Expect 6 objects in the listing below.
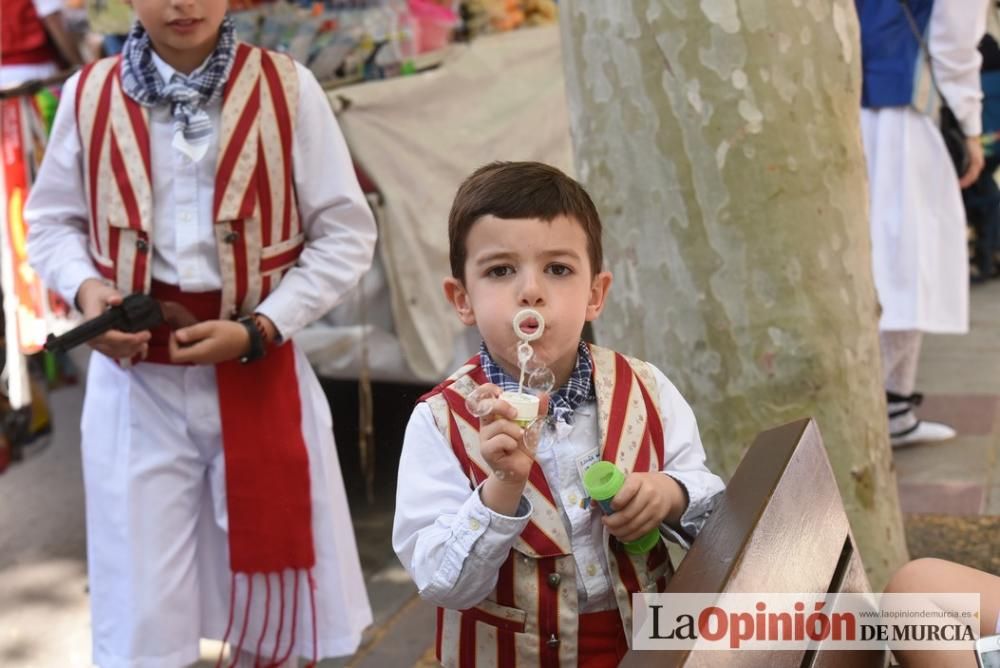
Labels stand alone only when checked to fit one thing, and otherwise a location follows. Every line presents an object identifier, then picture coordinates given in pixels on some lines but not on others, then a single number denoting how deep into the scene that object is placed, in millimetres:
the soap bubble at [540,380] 1884
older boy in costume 3051
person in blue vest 5062
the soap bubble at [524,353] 1854
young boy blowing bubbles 1926
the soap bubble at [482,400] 1746
